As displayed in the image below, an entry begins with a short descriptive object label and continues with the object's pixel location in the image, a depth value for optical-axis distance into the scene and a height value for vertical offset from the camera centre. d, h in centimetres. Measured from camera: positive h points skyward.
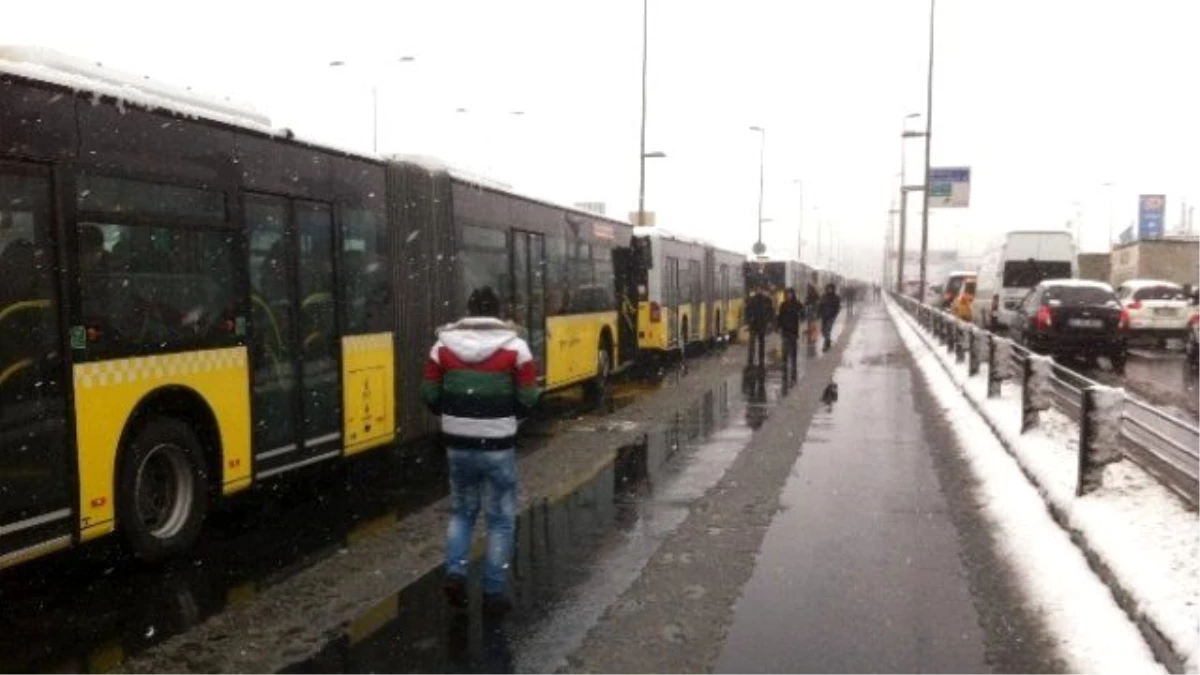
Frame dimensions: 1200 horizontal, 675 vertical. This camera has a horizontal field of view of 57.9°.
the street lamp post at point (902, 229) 5372 +175
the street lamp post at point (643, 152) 3841 +404
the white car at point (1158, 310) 2811 -119
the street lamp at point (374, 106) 3133 +513
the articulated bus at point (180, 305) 589 -29
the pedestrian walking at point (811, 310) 3005 -128
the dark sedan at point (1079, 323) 2197 -120
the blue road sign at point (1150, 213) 9481 +452
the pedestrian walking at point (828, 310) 2872 -122
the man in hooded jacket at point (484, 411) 598 -81
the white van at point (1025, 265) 3180 -3
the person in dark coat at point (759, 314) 2147 -99
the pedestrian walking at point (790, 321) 2180 -115
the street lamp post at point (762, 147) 6594 +716
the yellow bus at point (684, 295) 2289 -78
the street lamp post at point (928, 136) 3634 +426
